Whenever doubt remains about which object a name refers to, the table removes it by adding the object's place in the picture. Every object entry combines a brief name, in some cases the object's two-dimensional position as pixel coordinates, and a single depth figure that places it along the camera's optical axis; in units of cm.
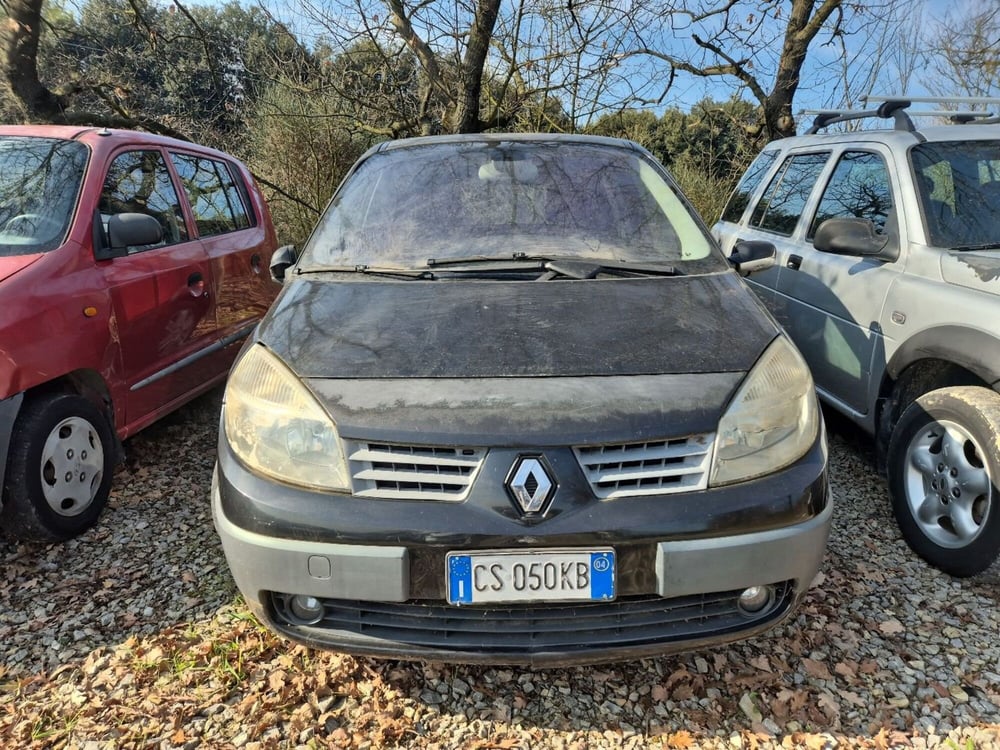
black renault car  175
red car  276
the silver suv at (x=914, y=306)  273
